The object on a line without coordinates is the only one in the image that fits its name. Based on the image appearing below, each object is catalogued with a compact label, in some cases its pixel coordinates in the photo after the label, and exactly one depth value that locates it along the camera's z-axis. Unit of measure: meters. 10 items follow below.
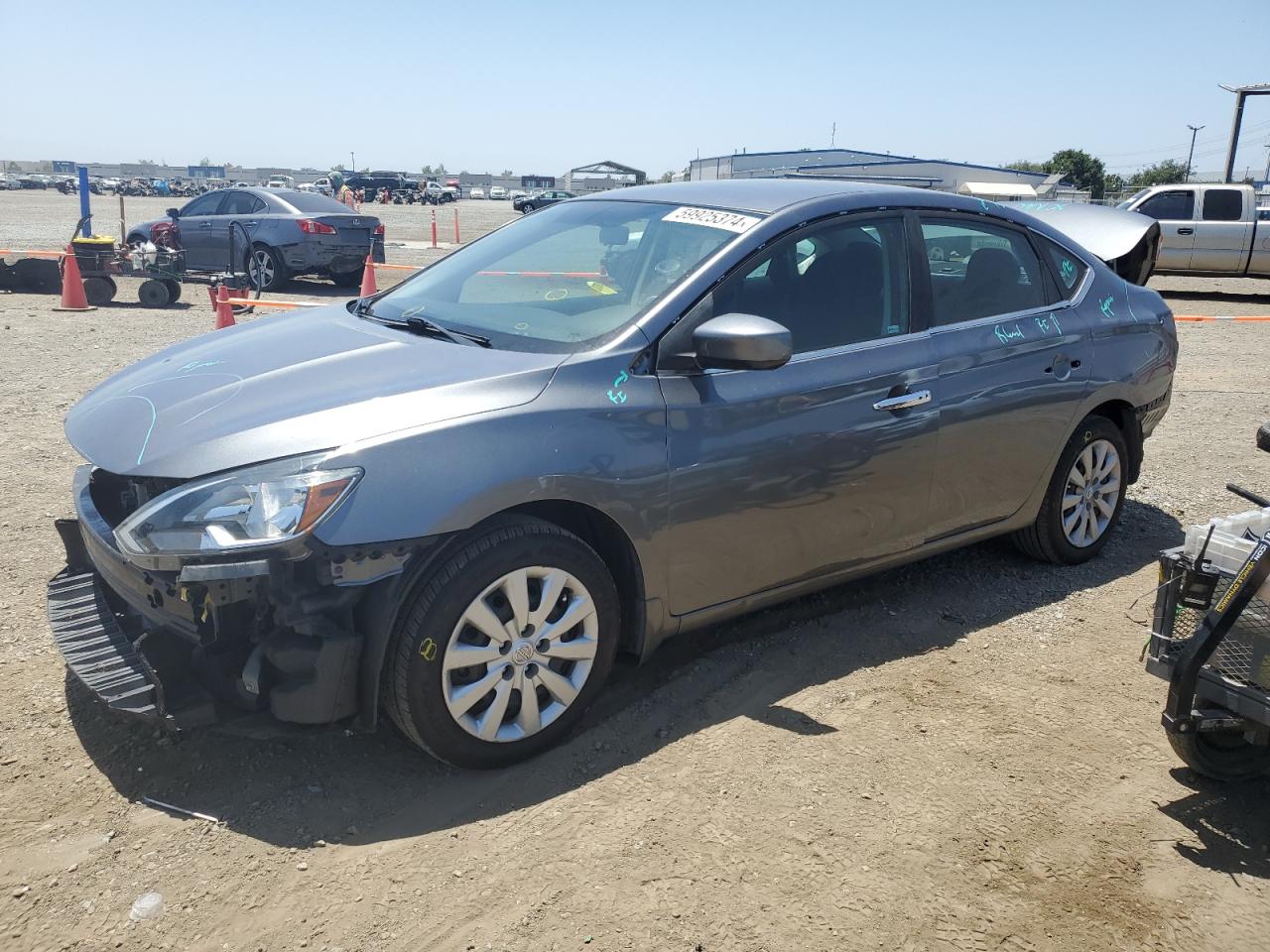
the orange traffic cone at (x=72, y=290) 12.70
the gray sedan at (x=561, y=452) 2.81
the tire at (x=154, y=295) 13.38
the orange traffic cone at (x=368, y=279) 14.10
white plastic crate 2.92
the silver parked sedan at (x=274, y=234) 14.89
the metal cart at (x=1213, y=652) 2.84
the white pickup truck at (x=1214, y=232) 17.62
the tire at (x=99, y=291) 13.41
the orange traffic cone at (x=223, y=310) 10.53
